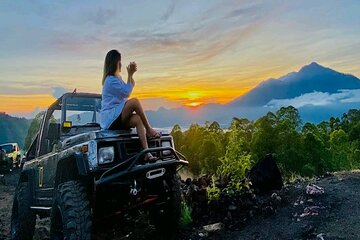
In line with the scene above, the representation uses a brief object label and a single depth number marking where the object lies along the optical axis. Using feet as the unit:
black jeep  18.06
